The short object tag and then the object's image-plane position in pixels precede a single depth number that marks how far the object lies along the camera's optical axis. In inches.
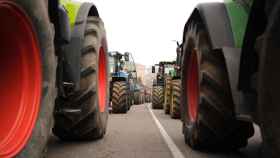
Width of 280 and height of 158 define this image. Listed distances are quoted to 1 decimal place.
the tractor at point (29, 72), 111.7
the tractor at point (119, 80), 595.8
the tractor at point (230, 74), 98.1
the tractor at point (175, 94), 475.6
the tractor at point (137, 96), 1020.5
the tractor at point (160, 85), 767.9
